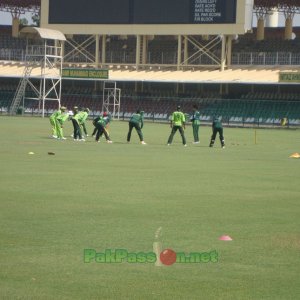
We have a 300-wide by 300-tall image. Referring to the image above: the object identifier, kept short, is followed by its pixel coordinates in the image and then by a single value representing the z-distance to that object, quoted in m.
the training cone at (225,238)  13.54
